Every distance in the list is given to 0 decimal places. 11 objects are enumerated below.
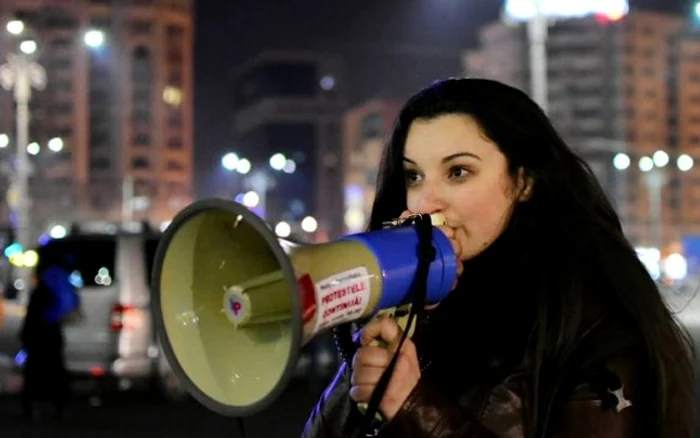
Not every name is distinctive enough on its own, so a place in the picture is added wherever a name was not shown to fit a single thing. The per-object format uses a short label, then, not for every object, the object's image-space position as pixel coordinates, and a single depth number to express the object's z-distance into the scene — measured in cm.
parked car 1185
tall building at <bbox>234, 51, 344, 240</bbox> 11662
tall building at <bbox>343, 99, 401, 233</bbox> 9444
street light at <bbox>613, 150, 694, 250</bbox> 5457
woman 191
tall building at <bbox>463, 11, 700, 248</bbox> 9156
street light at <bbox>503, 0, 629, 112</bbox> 1825
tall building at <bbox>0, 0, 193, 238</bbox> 9319
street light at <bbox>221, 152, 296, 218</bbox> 4500
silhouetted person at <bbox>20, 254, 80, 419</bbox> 1095
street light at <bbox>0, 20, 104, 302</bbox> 2380
